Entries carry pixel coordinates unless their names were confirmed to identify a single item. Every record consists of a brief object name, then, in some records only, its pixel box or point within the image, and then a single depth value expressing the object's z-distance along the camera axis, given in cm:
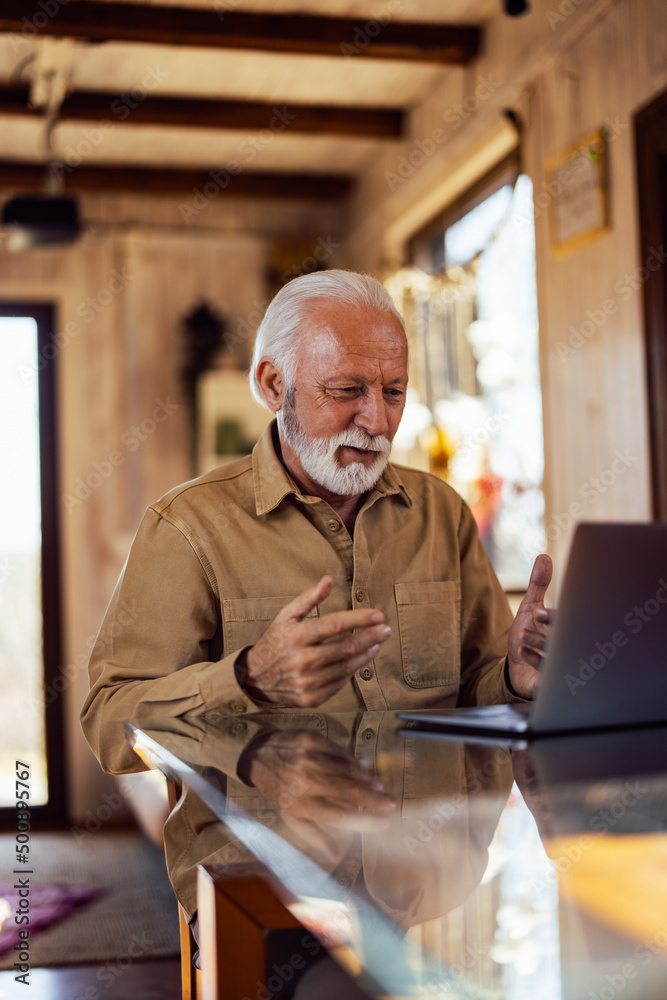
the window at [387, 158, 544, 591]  377
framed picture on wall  301
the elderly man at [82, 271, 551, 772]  161
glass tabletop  54
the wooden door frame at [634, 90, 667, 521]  273
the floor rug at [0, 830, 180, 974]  320
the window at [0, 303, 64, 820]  543
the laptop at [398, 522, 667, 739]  110
